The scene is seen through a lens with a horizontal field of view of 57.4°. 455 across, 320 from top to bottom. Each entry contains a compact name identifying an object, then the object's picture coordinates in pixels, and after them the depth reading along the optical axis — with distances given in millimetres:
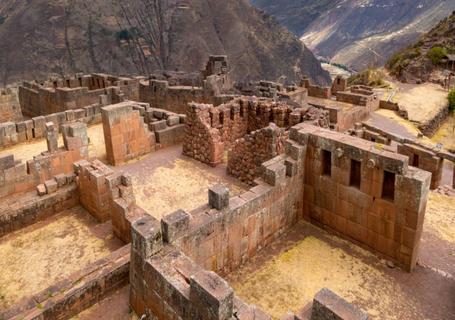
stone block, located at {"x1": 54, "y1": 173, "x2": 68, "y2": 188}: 12825
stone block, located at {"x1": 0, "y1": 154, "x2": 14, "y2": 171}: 12984
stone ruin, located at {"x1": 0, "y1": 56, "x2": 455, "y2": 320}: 7621
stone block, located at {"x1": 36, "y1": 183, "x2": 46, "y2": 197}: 12461
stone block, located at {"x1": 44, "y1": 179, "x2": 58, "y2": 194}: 12578
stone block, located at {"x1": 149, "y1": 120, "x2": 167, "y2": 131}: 18047
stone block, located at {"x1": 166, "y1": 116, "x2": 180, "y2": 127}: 18572
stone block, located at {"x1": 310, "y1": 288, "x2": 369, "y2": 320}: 5930
